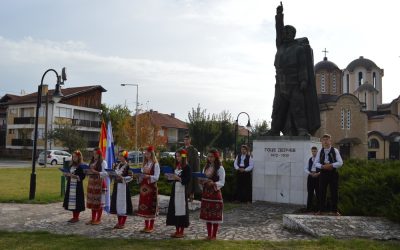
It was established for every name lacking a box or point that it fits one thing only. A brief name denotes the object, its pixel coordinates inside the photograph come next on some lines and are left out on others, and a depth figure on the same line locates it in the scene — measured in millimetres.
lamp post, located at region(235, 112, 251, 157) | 35381
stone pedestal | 13508
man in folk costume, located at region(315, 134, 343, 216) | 10664
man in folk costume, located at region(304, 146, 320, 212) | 11523
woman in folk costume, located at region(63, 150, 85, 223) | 10773
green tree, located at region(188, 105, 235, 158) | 46219
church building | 59469
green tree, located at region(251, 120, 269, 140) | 58594
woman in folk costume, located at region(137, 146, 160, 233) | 9406
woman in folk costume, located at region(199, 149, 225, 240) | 8741
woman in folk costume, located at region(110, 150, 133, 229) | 9953
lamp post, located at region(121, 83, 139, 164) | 42047
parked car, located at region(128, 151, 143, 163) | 40812
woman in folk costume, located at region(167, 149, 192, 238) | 8945
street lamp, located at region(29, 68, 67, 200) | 14781
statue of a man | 14289
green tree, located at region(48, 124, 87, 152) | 44156
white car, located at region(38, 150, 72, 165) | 40375
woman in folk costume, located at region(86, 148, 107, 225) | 10570
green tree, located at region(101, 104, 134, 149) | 49562
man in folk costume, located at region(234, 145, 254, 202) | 14336
